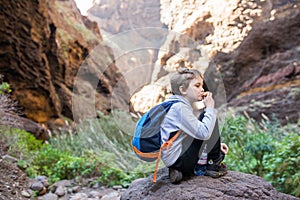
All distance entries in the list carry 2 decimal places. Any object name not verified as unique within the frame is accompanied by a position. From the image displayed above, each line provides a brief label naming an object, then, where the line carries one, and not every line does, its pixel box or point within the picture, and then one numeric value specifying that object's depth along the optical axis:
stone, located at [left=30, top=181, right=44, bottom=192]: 4.02
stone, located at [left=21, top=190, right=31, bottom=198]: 3.63
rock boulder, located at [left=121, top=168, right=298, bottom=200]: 1.97
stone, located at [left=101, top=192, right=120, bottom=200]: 3.85
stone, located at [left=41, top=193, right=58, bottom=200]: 3.90
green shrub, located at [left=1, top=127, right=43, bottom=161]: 4.12
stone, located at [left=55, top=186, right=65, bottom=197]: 4.13
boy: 1.95
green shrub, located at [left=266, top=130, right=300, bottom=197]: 3.26
